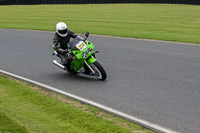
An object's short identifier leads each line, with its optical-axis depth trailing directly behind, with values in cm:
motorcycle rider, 1905
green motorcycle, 1815
